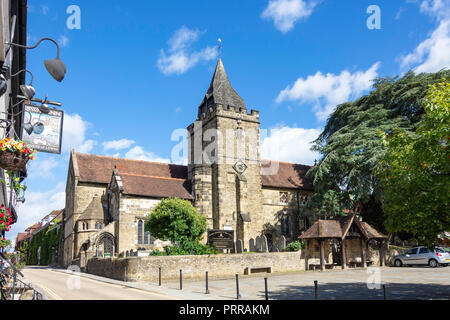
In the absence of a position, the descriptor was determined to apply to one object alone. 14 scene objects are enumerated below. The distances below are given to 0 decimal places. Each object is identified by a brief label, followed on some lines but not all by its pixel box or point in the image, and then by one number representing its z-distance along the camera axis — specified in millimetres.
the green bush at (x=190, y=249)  24500
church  32906
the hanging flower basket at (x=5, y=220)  8234
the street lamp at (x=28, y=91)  8008
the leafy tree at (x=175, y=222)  27703
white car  26297
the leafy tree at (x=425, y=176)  11922
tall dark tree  30816
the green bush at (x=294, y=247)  28391
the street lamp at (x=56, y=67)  6602
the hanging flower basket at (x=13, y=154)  6637
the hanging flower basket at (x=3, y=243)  9100
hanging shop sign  9219
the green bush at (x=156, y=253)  24677
